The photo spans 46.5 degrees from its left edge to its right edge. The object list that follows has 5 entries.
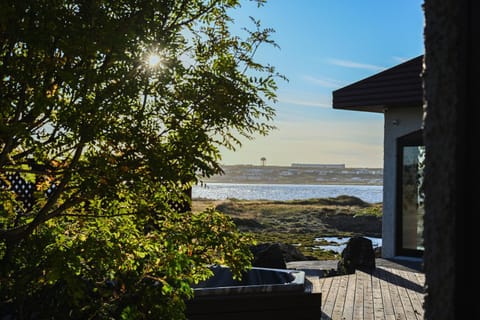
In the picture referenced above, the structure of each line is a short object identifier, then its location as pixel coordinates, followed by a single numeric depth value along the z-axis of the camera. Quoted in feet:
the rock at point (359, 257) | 29.19
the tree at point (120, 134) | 9.84
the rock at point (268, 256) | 24.22
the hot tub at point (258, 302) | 16.69
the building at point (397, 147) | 33.37
